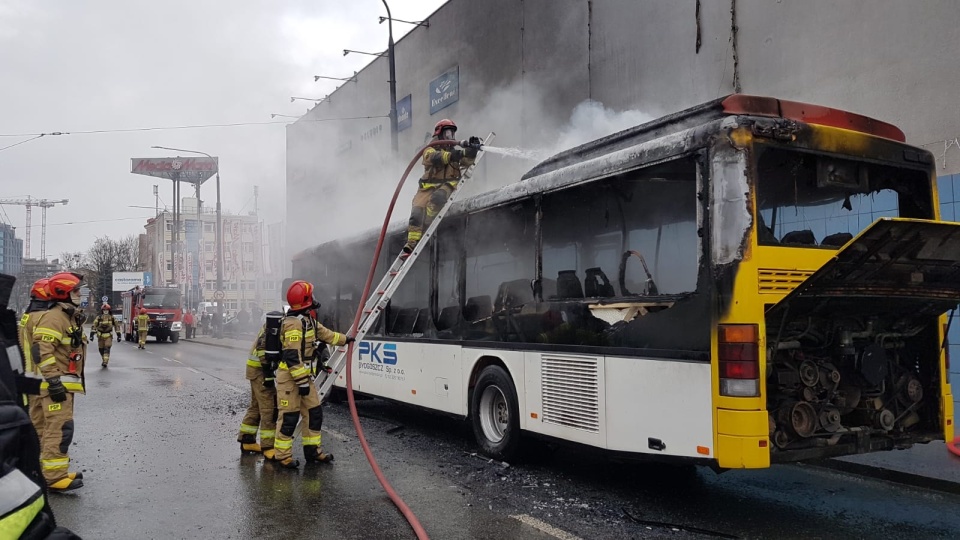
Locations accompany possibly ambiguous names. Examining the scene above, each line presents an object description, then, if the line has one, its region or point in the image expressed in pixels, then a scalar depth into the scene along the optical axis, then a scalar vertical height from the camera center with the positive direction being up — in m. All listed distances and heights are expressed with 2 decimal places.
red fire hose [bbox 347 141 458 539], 4.52 -1.26
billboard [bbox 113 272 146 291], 51.22 +1.23
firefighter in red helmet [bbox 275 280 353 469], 6.37 -0.71
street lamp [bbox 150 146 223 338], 32.69 +0.60
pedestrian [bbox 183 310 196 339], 37.84 -1.37
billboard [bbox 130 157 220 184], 65.70 +12.23
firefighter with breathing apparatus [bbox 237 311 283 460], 6.79 -0.79
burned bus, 4.33 -0.04
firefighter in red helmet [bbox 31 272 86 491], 5.71 -0.61
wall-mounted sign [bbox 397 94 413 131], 21.39 +5.38
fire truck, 32.47 -0.57
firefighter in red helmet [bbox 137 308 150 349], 27.95 -1.18
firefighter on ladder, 7.73 +1.22
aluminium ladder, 7.32 +0.06
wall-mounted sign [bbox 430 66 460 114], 18.88 +5.41
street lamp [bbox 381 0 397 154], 15.17 +4.07
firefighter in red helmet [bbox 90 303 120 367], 18.08 -0.82
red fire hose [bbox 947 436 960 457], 6.34 -1.48
